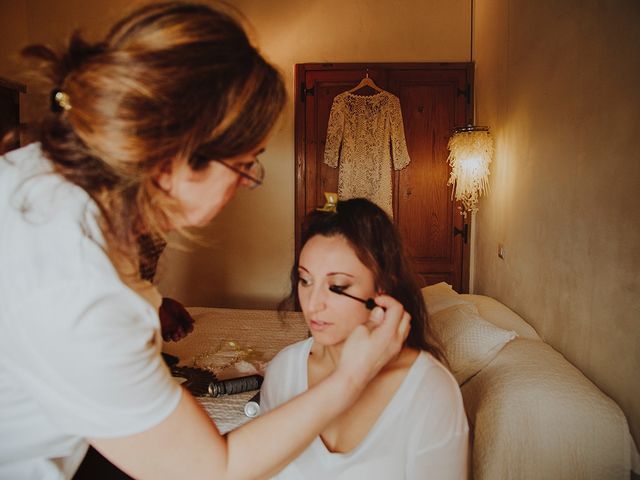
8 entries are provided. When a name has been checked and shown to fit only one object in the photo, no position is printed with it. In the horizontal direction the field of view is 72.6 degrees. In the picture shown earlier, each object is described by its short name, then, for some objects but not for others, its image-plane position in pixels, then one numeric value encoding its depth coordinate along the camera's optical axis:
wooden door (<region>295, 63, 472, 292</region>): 3.70
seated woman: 1.07
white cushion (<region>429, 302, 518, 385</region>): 1.70
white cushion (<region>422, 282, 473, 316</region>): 2.17
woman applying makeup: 0.54
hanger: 3.66
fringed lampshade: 2.62
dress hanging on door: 3.69
